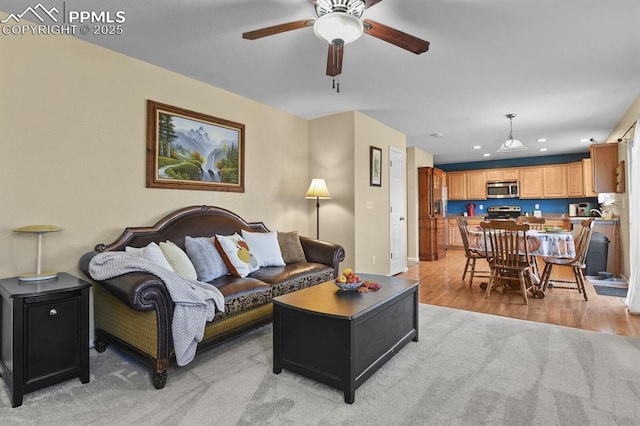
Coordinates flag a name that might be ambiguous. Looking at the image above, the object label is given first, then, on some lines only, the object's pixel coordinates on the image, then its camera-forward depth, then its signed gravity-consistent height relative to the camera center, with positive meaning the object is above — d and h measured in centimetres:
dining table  401 -35
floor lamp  439 +32
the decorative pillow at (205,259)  281 -37
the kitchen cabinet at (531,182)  817 +82
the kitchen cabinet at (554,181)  787 +81
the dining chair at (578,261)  396 -55
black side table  189 -70
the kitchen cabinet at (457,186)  914 +82
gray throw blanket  210 -54
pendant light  508 +106
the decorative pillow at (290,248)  377 -36
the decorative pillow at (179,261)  263 -35
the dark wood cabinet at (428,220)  720 -10
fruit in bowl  241 -47
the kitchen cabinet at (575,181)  763 +79
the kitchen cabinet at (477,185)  889 +81
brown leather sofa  206 -57
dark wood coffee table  193 -74
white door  563 +12
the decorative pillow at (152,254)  248 -28
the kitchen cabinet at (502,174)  845 +105
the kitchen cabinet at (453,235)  901 -53
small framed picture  498 +75
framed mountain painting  320 +69
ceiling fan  195 +115
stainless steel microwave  844 +66
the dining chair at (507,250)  384 -40
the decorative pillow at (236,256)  301 -37
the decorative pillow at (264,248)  348 -33
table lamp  221 -29
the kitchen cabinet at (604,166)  503 +75
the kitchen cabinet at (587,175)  707 +85
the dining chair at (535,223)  492 -12
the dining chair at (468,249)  454 -46
